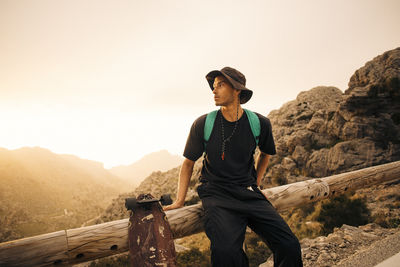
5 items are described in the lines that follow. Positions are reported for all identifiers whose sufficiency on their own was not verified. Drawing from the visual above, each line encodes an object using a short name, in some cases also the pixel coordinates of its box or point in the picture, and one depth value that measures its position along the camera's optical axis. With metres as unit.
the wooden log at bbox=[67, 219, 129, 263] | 1.80
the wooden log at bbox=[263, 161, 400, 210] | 2.87
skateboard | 1.69
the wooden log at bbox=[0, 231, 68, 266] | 1.55
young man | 1.98
